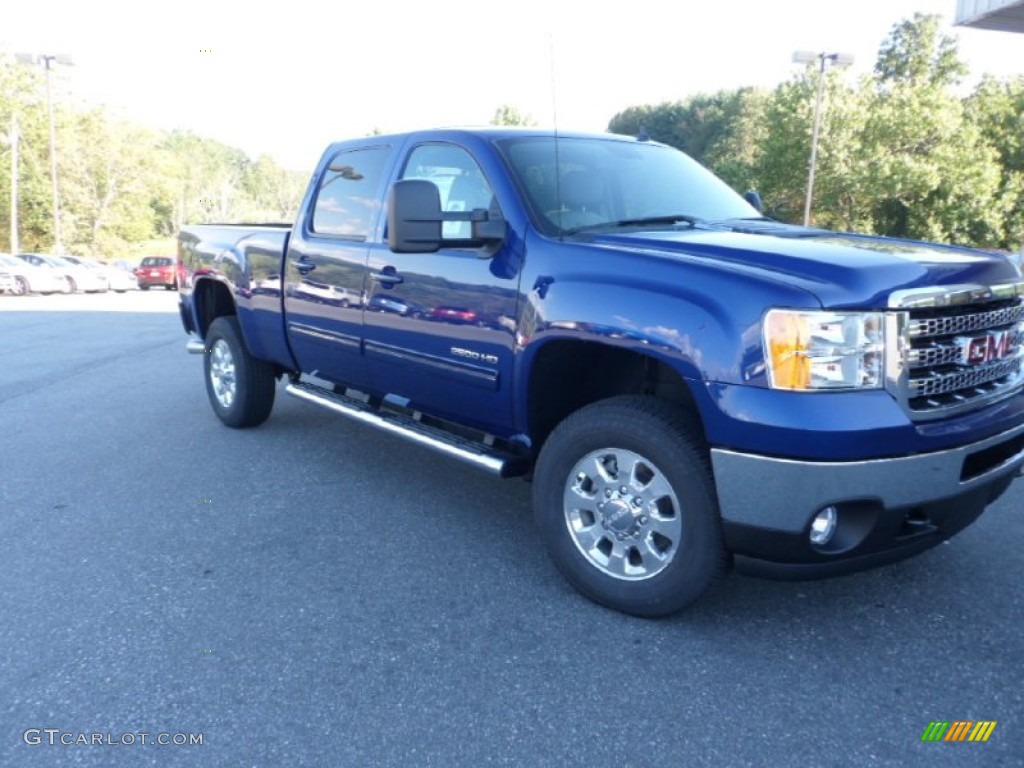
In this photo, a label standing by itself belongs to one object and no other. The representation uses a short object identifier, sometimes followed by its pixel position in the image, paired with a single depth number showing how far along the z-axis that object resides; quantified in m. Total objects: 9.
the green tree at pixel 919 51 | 56.25
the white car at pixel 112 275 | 32.56
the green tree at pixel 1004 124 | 40.31
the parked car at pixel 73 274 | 29.55
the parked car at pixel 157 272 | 35.28
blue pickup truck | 2.70
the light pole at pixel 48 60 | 35.41
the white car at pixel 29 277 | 26.75
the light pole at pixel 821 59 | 26.78
